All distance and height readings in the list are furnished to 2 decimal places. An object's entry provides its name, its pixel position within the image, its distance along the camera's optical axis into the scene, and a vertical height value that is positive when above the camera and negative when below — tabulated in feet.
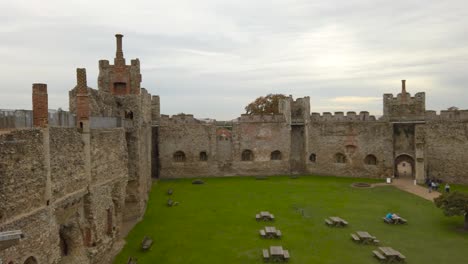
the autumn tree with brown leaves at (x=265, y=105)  164.96 +10.60
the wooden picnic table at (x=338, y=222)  64.13 -15.96
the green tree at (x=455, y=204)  60.34 -12.61
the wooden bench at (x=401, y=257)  48.29 -16.61
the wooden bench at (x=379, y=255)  48.70 -16.62
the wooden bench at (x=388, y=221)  65.00 -16.11
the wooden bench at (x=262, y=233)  59.15 -16.24
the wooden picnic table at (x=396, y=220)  64.85 -15.97
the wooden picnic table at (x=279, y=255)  49.63 -16.52
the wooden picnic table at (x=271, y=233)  59.06 -16.25
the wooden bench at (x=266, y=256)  49.83 -16.61
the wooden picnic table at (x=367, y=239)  55.72 -16.38
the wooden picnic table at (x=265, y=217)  68.33 -15.79
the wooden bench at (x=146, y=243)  54.24 -16.29
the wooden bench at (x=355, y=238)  56.08 -16.37
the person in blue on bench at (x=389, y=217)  65.35 -15.54
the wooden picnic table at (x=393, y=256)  48.52 -16.51
